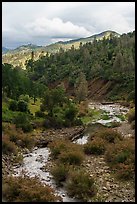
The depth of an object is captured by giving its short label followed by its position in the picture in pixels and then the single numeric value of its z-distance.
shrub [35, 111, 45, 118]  56.72
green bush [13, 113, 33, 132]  47.00
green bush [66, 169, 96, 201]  22.00
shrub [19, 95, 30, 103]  62.94
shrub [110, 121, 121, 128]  50.98
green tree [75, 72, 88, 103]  90.05
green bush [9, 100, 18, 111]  56.12
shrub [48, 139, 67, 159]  32.11
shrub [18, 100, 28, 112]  56.36
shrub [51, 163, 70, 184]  25.19
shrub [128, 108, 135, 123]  51.62
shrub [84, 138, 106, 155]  33.31
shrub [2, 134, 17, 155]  33.41
